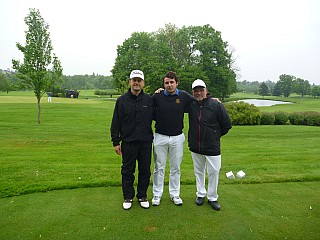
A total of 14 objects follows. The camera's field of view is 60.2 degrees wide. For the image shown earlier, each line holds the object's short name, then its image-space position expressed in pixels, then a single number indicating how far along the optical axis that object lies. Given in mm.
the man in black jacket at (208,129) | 4344
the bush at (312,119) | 21531
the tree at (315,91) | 90675
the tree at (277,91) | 97062
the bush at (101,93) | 69006
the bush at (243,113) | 20172
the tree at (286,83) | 94938
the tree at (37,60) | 16000
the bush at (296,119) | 21766
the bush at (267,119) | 21078
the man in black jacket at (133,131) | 4273
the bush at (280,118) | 21373
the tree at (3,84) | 57500
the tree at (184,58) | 43844
